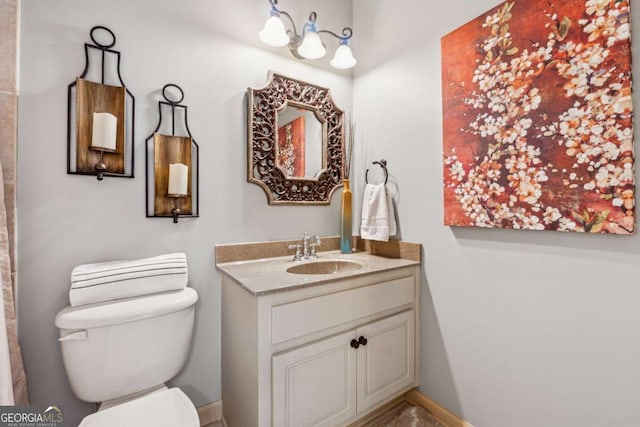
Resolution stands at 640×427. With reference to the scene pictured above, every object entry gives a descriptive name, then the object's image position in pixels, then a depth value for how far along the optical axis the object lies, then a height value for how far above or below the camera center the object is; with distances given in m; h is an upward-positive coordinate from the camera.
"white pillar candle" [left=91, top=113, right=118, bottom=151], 1.12 +0.33
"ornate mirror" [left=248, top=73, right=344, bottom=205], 1.58 +0.44
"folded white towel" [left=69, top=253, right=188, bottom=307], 1.07 -0.25
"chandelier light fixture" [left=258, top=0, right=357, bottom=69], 1.50 +0.99
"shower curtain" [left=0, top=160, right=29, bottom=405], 0.96 -0.37
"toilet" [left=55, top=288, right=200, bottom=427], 0.97 -0.53
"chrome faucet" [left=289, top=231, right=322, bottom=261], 1.67 -0.19
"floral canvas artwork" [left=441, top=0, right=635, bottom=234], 0.92 +0.37
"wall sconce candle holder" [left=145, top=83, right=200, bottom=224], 1.30 +0.24
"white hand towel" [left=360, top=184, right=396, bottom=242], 1.64 +0.01
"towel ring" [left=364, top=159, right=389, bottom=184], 1.73 +0.30
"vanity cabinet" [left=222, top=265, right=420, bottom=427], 1.08 -0.58
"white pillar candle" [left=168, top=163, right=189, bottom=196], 1.30 +0.16
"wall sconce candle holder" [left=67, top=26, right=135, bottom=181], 1.13 +0.40
